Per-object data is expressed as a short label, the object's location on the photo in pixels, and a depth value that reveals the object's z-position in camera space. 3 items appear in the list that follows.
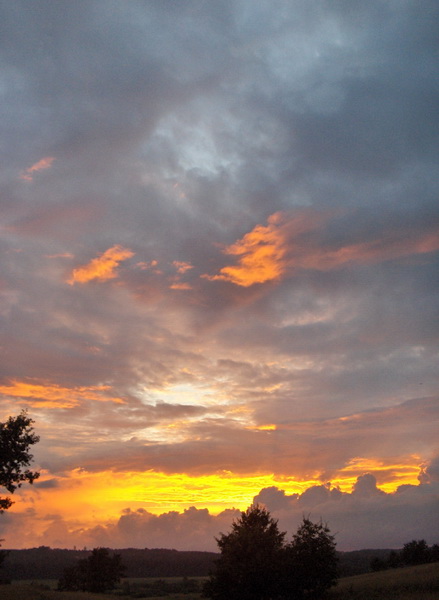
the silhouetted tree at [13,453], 48.72
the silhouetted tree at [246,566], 48.12
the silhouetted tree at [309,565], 52.12
